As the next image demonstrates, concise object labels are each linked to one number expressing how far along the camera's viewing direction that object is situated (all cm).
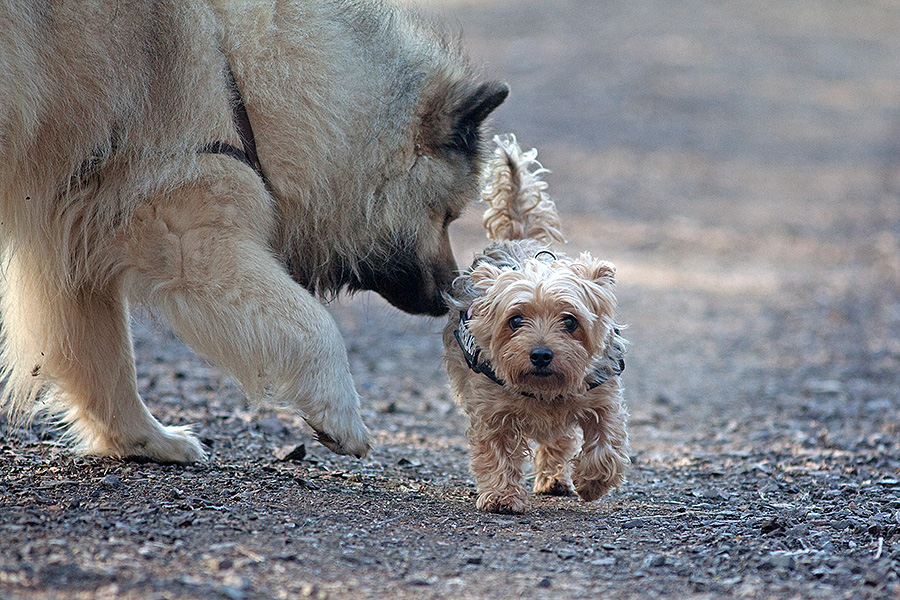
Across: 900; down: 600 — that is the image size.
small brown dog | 808
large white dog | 798
